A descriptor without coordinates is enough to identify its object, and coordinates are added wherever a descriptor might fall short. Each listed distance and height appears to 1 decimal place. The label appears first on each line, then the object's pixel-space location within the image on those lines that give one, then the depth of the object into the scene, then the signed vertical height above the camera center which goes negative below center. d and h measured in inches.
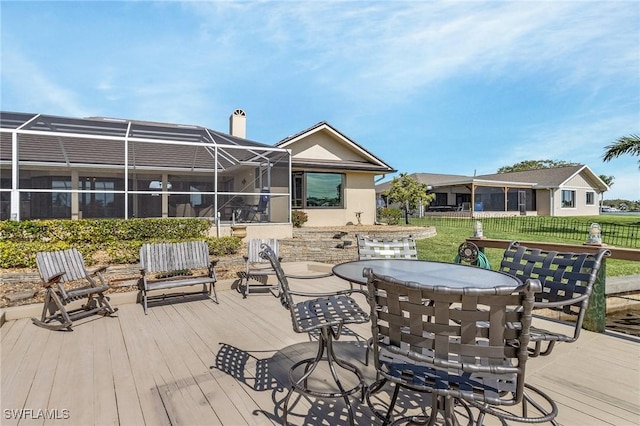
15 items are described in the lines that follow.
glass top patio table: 97.7 -20.8
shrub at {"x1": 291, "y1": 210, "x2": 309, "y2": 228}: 506.6 -6.6
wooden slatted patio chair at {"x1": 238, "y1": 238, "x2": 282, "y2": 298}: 216.7 -40.9
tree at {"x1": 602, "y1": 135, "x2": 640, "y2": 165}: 558.6 +113.5
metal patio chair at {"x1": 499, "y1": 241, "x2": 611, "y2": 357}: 83.0 -19.7
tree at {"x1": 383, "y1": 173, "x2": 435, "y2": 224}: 652.1 +42.6
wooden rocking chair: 149.0 -38.1
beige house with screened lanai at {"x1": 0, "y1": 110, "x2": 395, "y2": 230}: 364.2 +67.1
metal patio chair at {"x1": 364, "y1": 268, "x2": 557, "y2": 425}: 51.1 -21.4
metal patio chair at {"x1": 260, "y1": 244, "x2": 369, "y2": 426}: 84.0 -30.2
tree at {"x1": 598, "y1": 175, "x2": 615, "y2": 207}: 1752.0 +181.0
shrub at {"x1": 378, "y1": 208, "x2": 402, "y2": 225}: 618.2 -3.6
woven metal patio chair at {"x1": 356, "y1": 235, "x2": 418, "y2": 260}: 155.8 -17.1
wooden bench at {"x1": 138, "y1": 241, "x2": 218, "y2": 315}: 182.2 -30.6
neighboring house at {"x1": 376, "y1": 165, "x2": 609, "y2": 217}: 1021.2 +61.2
